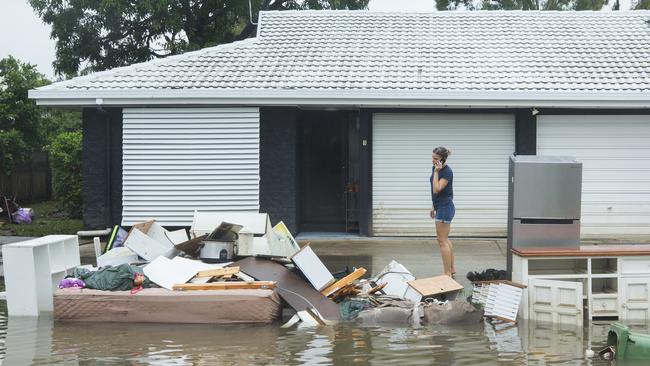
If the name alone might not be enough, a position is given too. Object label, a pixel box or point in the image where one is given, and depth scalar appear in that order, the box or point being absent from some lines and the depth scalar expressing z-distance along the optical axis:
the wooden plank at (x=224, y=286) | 9.31
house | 15.03
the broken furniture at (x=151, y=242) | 10.54
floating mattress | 9.14
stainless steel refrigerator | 9.46
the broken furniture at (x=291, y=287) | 9.38
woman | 10.73
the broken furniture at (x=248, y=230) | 10.48
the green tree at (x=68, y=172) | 21.09
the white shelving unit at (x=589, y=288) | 9.02
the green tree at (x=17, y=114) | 22.91
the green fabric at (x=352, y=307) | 9.36
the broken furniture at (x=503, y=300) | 9.09
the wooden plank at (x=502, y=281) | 9.12
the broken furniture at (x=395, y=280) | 9.91
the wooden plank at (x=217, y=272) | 9.65
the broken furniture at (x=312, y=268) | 9.78
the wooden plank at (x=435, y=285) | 9.55
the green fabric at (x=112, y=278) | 9.41
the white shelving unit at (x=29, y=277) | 9.59
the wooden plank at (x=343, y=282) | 9.84
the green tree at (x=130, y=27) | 26.34
